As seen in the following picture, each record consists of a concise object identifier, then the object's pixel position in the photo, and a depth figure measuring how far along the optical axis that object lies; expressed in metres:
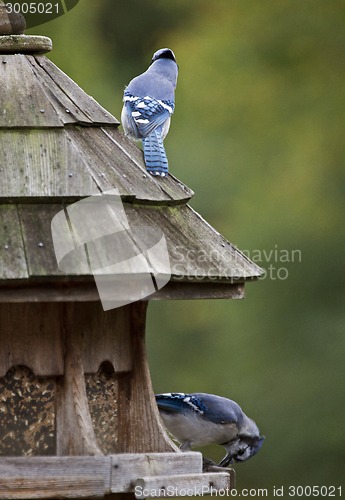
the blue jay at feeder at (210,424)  11.27
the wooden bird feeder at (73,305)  7.64
